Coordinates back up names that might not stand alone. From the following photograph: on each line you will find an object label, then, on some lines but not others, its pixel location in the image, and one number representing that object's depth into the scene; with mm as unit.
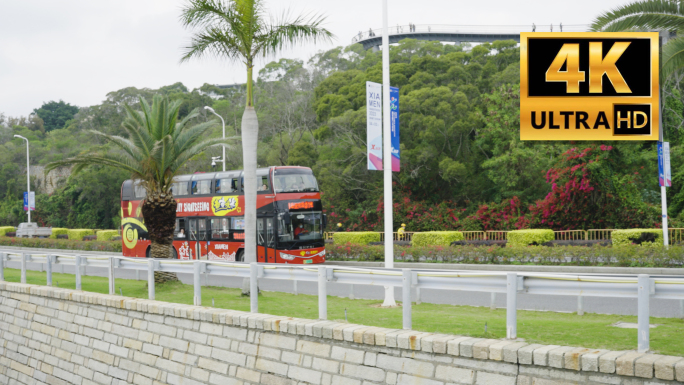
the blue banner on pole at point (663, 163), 19875
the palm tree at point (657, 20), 13234
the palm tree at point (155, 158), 16375
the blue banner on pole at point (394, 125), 13695
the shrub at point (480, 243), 25516
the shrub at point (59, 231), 49594
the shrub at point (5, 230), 53975
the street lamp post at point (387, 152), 13281
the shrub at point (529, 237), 24578
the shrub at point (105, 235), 42262
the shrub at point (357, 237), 29016
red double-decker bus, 23078
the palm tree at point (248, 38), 14656
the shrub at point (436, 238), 26570
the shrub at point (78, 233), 45625
